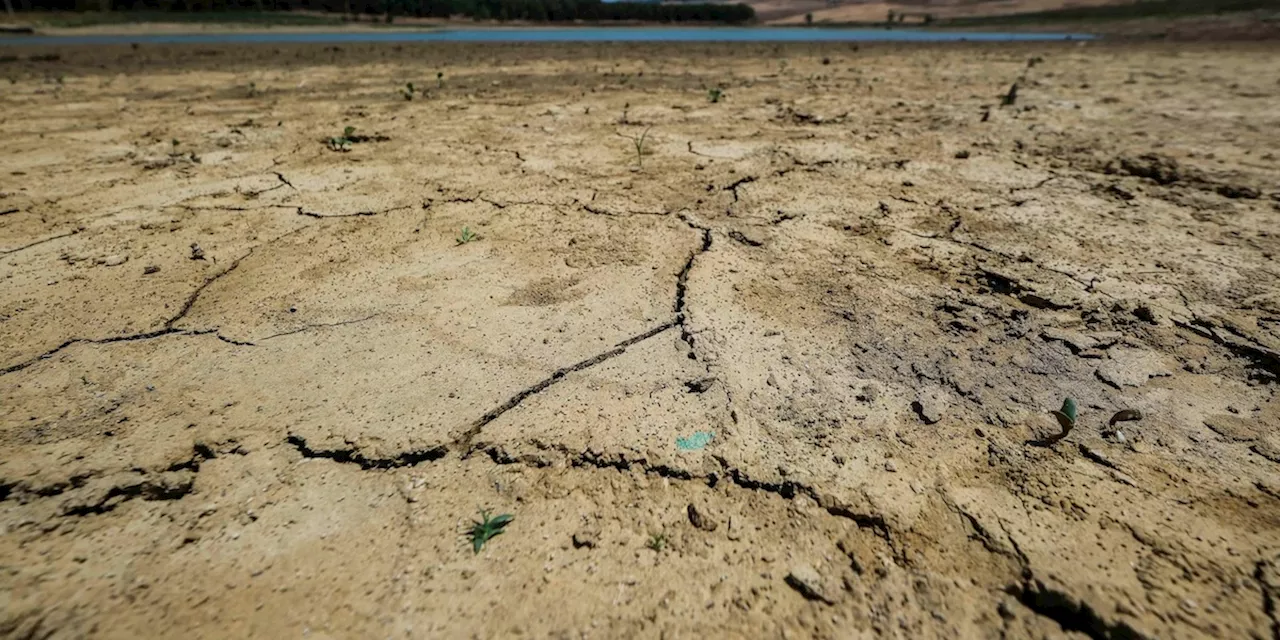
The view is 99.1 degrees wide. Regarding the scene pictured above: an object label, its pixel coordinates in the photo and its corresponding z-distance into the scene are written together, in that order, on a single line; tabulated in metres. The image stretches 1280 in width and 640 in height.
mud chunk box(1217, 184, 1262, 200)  2.36
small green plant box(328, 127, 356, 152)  3.18
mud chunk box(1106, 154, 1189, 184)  2.60
